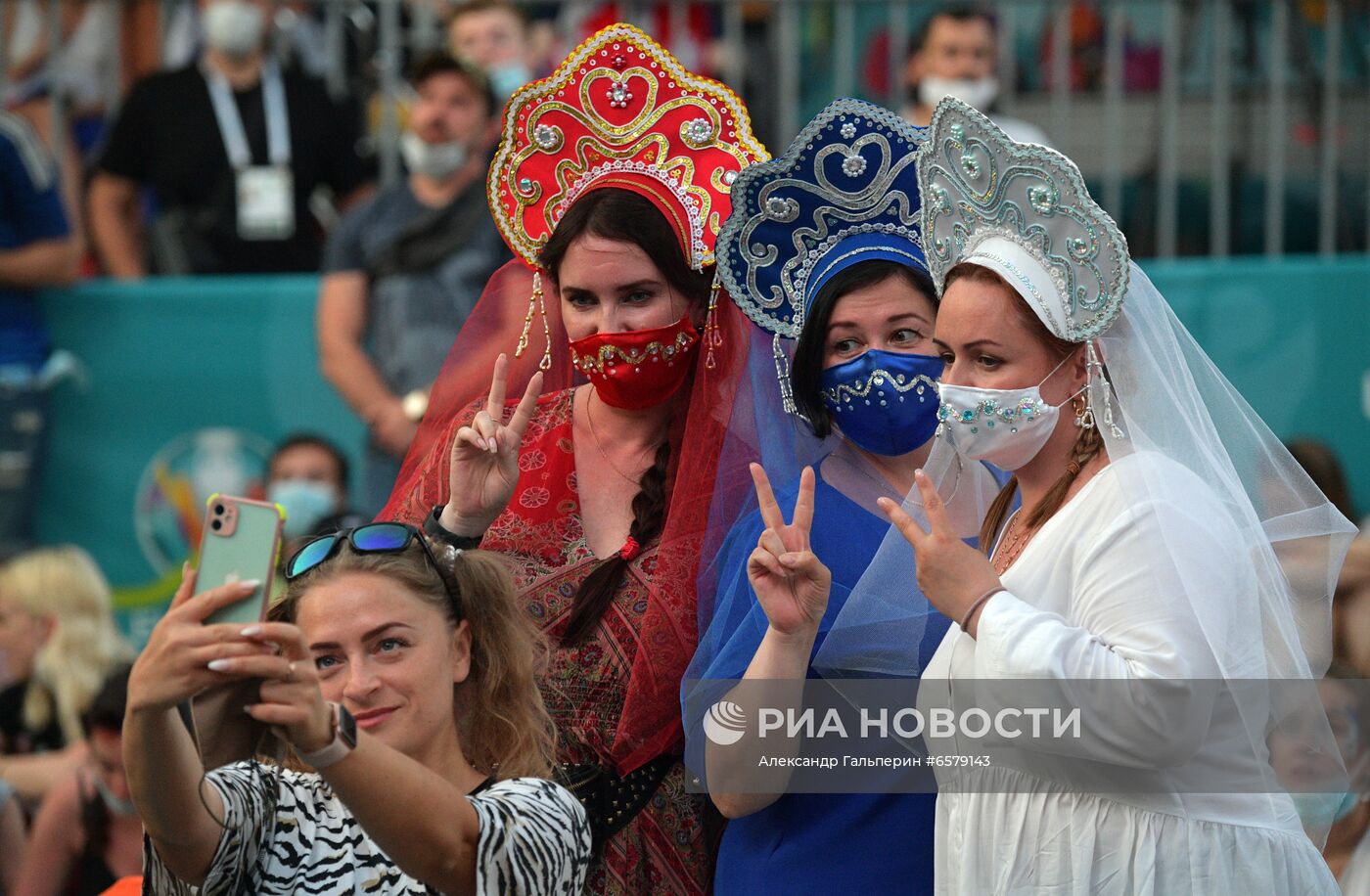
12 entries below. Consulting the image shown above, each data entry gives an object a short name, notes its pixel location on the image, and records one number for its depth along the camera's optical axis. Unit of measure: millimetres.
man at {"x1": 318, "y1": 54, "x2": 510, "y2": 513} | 12844
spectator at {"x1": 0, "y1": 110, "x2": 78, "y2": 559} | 13437
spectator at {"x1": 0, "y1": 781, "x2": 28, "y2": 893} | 10164
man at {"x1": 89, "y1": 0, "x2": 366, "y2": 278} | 14234
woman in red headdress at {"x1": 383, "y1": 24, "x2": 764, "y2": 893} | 7371
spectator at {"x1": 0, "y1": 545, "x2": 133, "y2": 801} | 11172
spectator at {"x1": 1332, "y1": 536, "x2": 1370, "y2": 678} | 9164
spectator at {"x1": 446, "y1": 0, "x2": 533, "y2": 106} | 14047
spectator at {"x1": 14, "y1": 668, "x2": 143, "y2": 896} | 10102
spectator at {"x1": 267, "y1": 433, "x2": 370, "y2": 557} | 12930
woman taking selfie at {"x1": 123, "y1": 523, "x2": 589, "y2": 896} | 4895
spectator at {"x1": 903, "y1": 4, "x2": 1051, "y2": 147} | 13805
